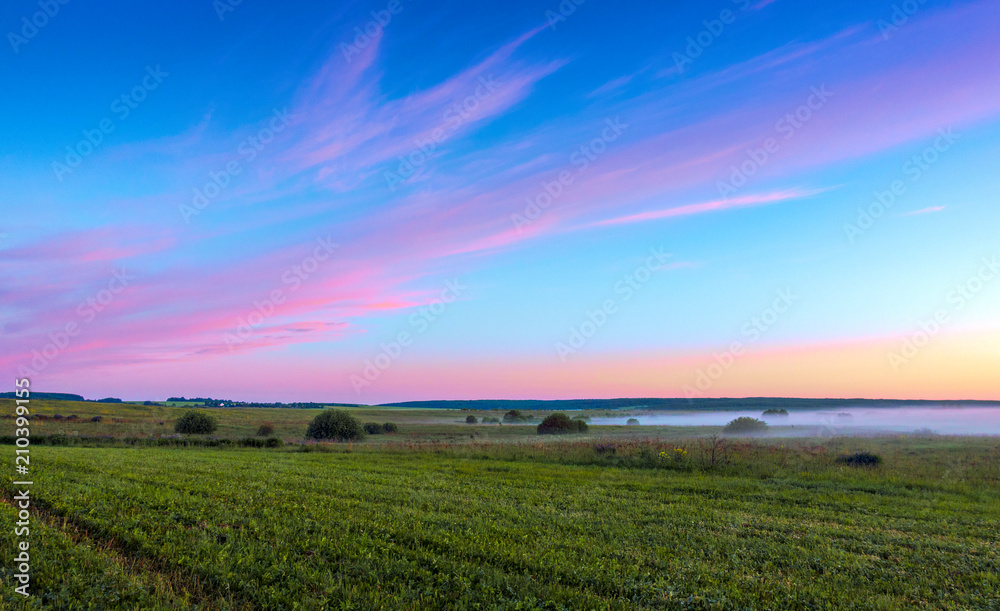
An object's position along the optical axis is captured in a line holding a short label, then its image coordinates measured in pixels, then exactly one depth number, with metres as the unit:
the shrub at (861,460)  22.42
